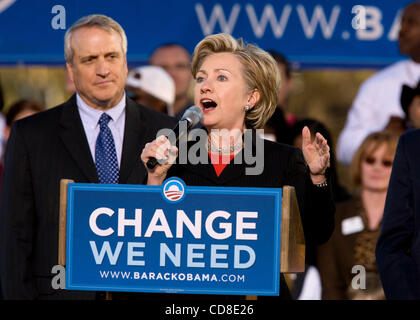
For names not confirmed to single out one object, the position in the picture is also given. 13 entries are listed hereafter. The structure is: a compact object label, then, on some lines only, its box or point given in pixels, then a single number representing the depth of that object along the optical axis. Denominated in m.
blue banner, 7.07
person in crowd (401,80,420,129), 10.53
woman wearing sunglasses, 8.96
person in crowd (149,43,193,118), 9.28
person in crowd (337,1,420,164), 11.17
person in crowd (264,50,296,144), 9.02
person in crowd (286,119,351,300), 9.28
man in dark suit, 6.79
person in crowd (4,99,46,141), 11.07
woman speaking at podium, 6.48
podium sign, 6.36
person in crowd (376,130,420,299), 5.89
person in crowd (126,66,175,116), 8.24
